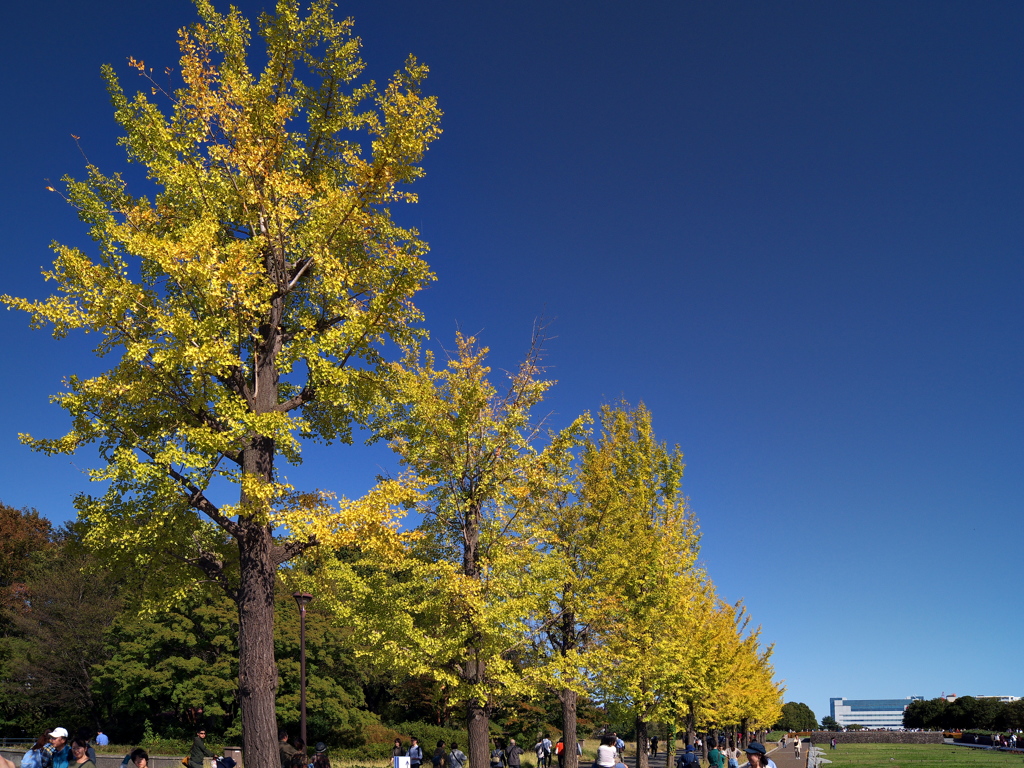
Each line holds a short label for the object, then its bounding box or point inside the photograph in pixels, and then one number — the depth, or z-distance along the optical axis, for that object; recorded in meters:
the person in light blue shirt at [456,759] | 20.66
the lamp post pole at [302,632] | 18.05
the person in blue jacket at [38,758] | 9.45
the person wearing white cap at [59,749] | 8.81
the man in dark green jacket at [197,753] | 15.72
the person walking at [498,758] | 24.70
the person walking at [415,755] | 23.36
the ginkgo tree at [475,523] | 15.14
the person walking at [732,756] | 19.44
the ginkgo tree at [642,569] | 21.98
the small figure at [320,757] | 14.90
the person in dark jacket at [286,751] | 13.26
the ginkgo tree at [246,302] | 9.67
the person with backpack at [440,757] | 23.15
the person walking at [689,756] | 20.73
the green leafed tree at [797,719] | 136.38
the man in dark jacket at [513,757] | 24.25
